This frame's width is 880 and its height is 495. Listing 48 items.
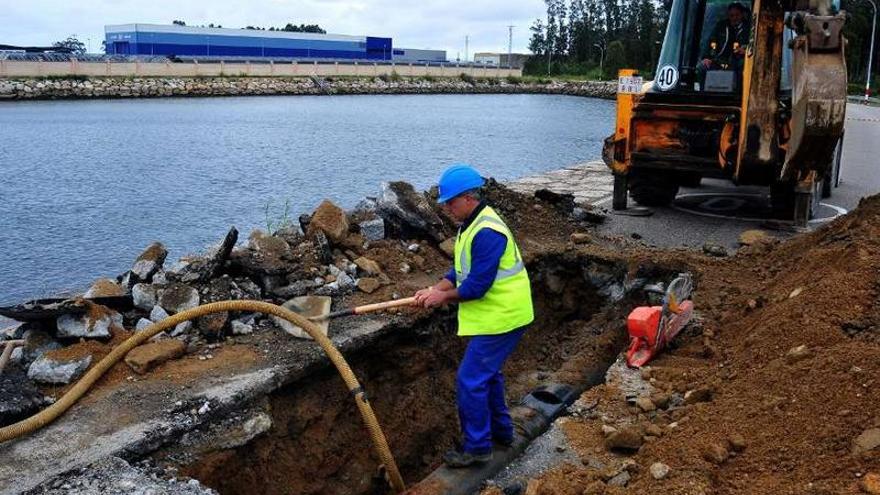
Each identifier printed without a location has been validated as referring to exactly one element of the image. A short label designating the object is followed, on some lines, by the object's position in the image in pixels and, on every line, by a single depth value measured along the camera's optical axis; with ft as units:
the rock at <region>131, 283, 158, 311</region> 20.80
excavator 28.45
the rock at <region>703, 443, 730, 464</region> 13.60
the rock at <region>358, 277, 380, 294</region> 23.25
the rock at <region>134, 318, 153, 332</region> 19.67
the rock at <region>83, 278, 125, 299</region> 20.68
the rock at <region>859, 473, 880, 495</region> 10.94
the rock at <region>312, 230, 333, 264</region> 24.40
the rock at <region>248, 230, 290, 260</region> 23.58
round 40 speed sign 34.65
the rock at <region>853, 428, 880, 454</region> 12.03
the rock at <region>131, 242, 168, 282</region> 23.09
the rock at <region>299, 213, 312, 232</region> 26.91
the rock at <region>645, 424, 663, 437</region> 15.38
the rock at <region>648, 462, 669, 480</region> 13.53
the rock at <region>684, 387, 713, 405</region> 16.67
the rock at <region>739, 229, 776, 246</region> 29.36
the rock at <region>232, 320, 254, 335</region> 19.89
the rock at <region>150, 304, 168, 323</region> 20.20
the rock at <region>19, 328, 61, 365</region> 18.11
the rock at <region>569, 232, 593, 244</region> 29.25
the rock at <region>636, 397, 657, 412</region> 17.19
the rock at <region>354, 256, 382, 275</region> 24.23
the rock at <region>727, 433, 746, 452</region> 13.83
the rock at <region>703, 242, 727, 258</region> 28.35
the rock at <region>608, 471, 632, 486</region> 13.83
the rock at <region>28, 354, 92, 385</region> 17.02
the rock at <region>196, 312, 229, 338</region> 19.43
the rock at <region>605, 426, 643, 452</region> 15.19
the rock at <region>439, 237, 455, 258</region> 26.94
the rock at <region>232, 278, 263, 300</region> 21.95
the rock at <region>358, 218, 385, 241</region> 27.04
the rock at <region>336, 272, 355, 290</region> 23.26
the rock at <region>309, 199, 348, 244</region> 25.43
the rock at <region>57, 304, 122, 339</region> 18.53
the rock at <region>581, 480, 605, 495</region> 13.64
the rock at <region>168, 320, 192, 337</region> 19.56
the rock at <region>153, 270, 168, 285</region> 22.51
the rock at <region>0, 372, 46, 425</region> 15.35
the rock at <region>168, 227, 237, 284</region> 21.99
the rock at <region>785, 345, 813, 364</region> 16.31
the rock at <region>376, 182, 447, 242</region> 27.73
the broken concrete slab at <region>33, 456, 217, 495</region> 13.56
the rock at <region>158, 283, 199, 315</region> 20.52
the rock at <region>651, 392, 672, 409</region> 17.26
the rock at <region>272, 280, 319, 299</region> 22.45
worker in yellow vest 14.38
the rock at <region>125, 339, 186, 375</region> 17.64
